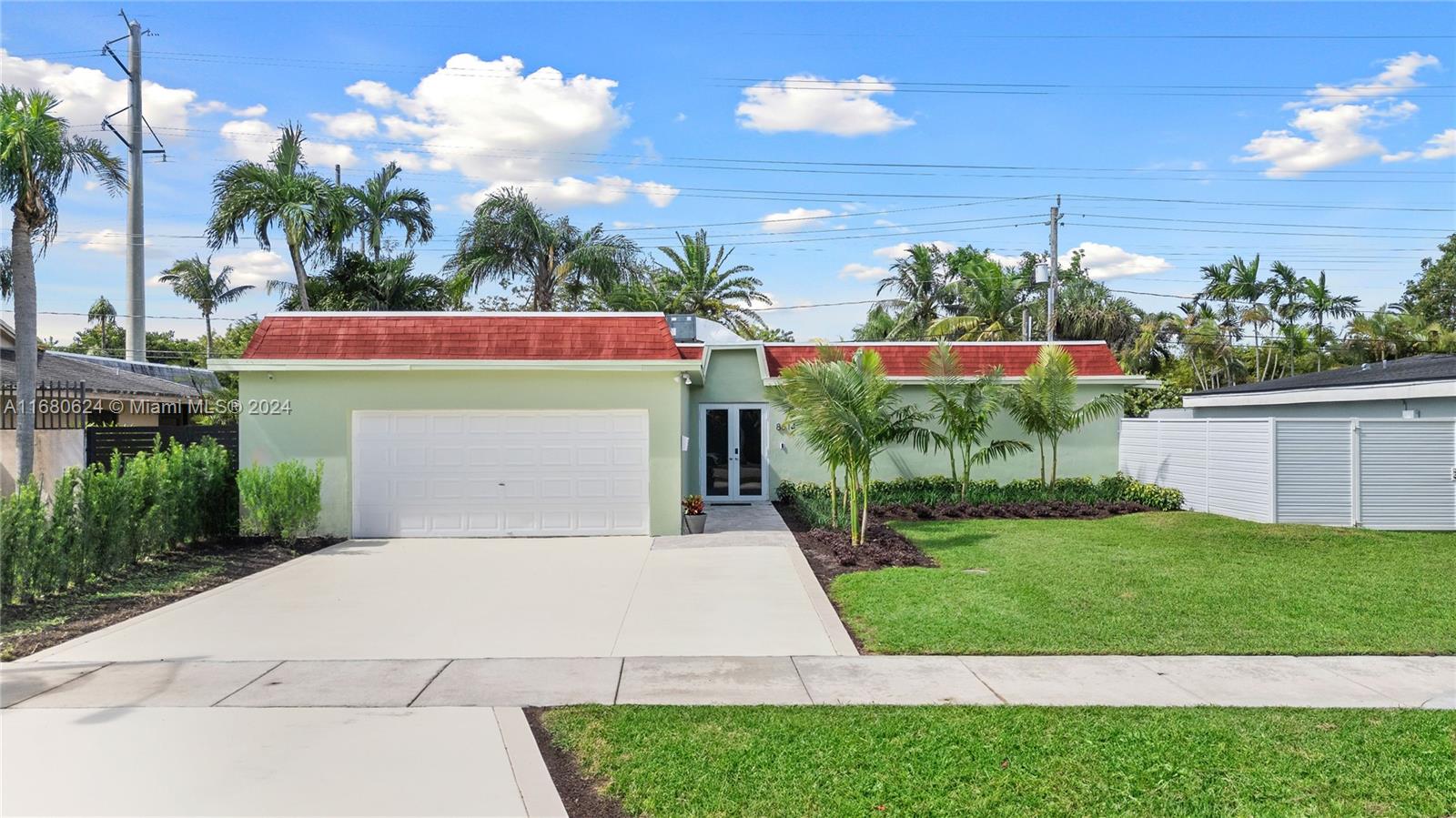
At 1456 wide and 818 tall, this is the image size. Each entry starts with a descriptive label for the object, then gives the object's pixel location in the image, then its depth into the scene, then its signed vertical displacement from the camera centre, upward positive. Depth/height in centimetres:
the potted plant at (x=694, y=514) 1439 -201
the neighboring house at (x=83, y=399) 1203 -1
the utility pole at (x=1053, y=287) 2602 +343
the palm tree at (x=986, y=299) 2858 +341
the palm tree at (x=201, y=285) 3859 +535
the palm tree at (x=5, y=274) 1541 +231
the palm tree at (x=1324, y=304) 3562 +382
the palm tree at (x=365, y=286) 2409 +323
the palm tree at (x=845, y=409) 1194 -18
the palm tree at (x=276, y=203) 2077 +488
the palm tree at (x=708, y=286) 3152 +418
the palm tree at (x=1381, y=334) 3328 +236
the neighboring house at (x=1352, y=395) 1455 -2
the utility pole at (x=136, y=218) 2114 +456
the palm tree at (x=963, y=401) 1662 -12
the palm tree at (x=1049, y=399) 1711 -7
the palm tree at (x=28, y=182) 1047 +281
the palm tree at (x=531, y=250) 2805 +495
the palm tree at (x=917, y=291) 3475 +439
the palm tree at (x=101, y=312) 4703 +489
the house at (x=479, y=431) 1367 -55
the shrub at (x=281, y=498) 1252 -149
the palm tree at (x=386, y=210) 2586 +581
